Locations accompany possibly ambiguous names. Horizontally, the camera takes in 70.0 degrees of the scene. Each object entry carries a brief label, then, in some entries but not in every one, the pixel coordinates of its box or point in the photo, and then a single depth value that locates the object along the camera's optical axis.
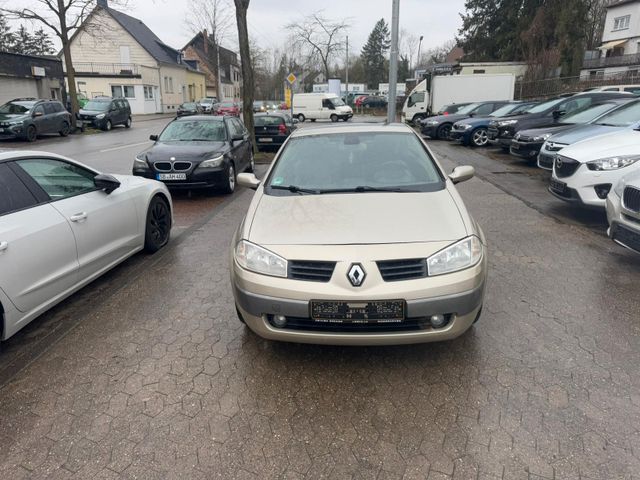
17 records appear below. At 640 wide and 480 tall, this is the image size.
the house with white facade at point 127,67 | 43.50
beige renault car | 2.80
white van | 35.12
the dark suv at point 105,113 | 26.05
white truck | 25.77
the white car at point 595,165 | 6.05
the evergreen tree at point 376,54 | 93.14
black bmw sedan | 8.46
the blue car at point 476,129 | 17.42
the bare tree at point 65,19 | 23.89
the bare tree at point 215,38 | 50.32
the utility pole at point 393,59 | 16.39
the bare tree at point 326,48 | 56.84
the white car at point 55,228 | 3.28
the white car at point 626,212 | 4.57
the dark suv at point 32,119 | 18.95
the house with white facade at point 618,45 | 43.03
